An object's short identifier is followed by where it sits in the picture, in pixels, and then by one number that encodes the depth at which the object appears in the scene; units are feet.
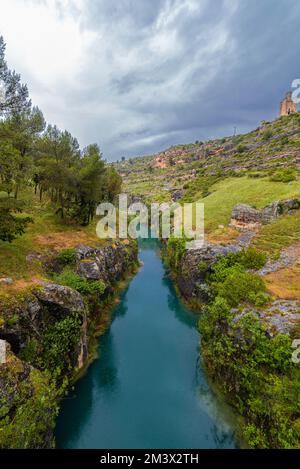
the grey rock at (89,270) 67.15
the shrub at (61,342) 39.99
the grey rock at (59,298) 43.98
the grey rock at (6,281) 43.60
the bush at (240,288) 49.08
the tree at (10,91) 50.68
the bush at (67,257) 66.39
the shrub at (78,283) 57.92
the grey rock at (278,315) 38.96
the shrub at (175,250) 91.09
